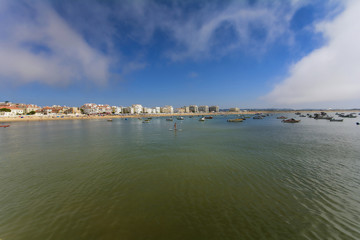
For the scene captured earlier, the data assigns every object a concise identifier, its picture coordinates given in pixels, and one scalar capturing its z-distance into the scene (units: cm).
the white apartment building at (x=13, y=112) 9178
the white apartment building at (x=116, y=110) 17338
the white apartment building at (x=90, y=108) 14914
